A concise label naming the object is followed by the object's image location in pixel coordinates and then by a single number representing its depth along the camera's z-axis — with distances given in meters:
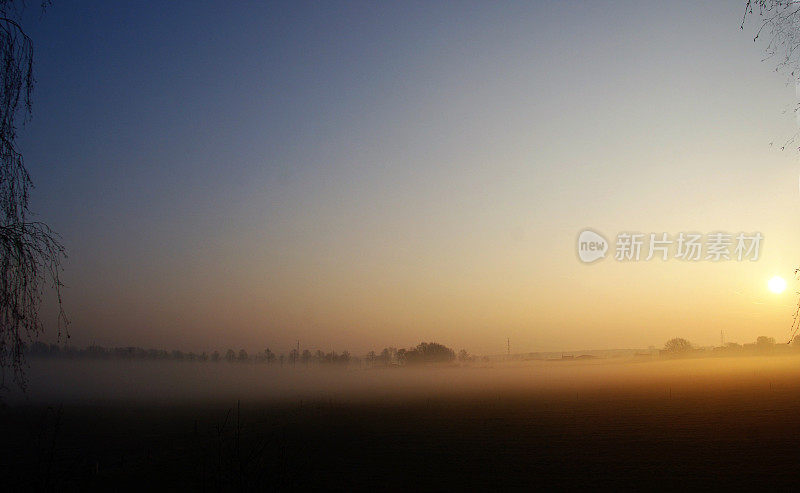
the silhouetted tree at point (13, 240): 5.95
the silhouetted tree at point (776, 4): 4.78
